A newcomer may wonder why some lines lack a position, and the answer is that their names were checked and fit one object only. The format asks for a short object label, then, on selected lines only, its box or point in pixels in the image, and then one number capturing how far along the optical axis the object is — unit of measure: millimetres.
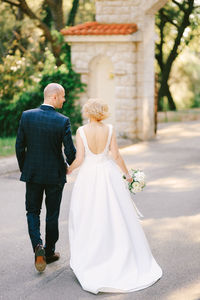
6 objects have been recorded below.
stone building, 14828
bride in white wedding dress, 4934
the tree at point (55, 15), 20344
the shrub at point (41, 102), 15625
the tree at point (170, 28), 24422
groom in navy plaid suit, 5074
